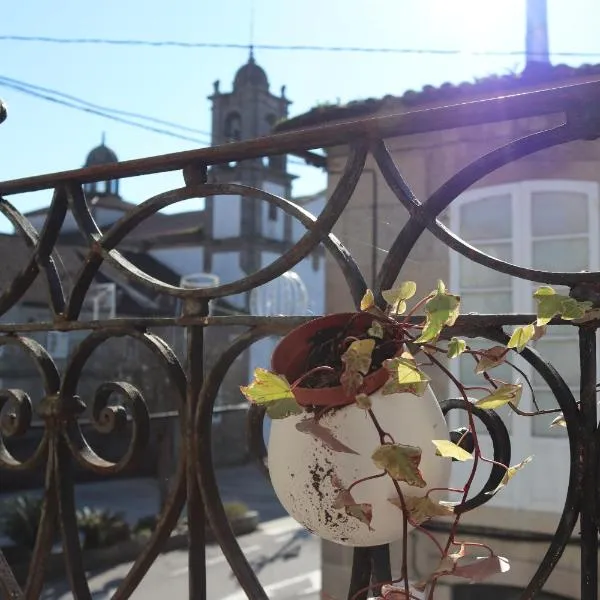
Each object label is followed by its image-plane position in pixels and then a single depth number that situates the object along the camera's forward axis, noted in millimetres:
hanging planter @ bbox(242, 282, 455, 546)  717
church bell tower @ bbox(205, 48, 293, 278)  21359
